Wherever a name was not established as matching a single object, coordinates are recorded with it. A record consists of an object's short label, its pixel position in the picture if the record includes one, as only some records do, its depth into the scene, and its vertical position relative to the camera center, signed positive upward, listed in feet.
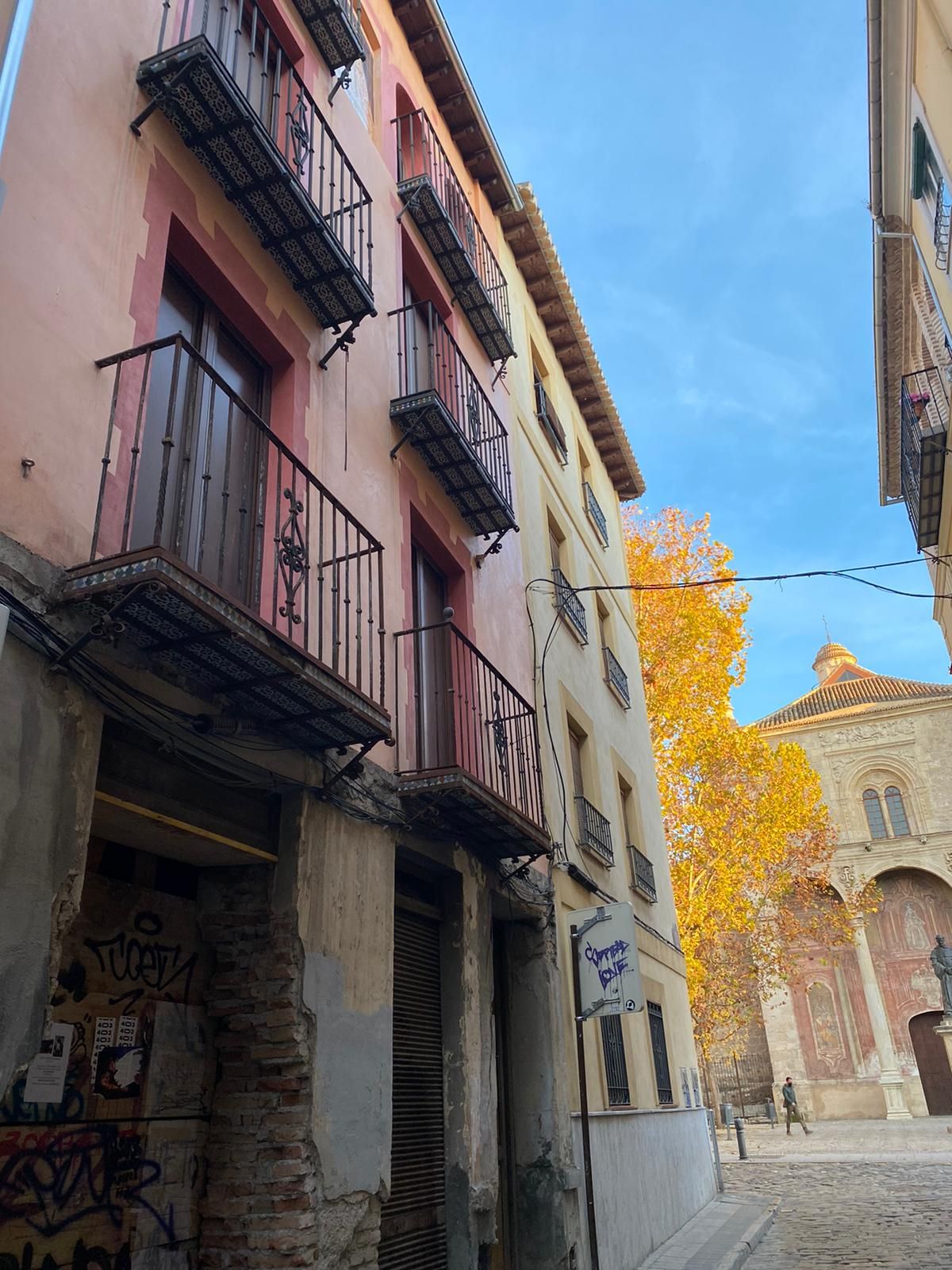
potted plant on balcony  40.81 +26.52
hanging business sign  23.75 +2.99
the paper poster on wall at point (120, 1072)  14.79 +0.66
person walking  110.63 -2.47
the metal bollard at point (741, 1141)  71.82 -4.05
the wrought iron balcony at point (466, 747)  21.16 +8.72
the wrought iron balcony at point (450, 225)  30.77 +26.96
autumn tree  73.05 +23.17
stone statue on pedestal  61.46 +6.34
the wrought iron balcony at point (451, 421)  25.81 +19.06
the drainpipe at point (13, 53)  11.54 +12.52
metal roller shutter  20.48 -0.24
